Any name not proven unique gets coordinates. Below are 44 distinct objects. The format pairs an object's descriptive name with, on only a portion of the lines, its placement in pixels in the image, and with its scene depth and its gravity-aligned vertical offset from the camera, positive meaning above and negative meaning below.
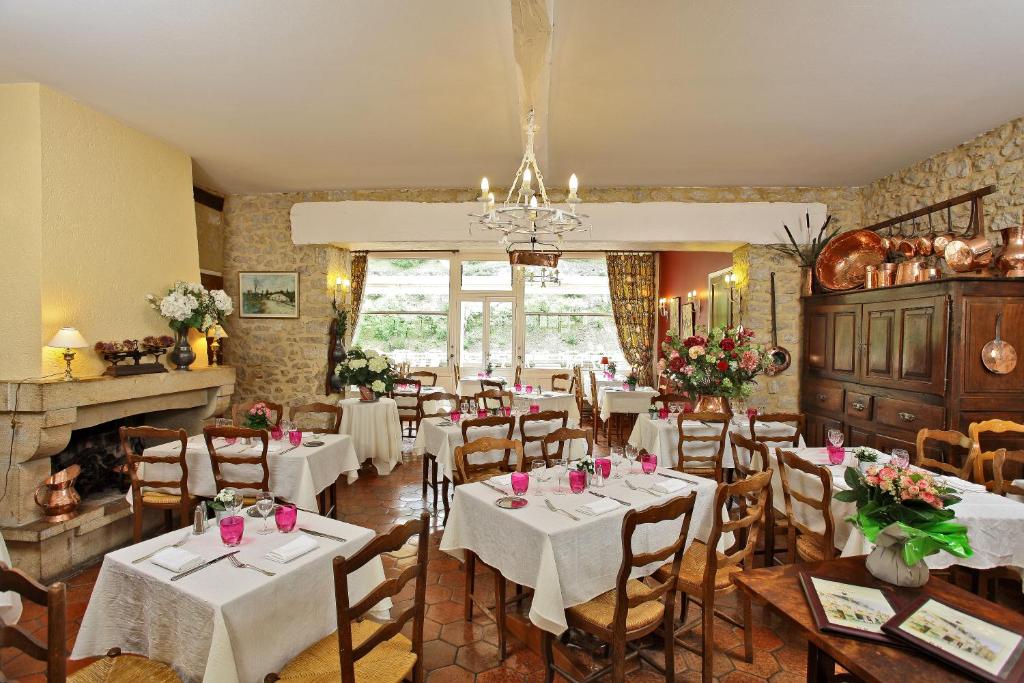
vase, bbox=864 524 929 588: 1.54 -0.71
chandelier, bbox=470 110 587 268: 3.10 +0.68
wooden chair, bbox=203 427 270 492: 3.36 -0.87
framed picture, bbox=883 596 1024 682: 1.18 -0.76
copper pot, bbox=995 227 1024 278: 3.83 +0.47
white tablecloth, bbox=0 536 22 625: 2.15 -1.19
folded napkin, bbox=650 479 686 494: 2.83 -0.89
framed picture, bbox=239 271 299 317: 6.62 +0.34
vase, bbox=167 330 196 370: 4.93 -0.29
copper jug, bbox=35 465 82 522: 3.50 -1.15
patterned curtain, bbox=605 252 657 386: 9.98 +0.37
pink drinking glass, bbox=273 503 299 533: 2.26 -0.83
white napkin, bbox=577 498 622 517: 2.47 -0.88
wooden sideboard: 3.89 -0.35
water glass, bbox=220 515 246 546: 2.13 -0.83
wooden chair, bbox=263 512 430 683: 1.70 -1.11
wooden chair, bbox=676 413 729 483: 4.20 -1.08
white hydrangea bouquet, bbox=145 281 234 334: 4.76 +0.15
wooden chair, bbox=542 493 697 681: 2.07 -1.21
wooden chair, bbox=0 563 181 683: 1.45 -0.83
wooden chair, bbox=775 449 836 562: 2.76 -1.09
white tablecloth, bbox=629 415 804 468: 4.50 -0.98
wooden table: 1.20 -0.78
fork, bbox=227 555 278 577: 1.92 -0.89
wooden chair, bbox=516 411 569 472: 3.79 -0.79
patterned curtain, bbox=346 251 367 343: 9.86 +0.82
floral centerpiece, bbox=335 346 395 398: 5.76 -0.54
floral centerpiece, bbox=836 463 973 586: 1.50 -0.60
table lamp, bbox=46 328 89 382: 3.72 -0.13
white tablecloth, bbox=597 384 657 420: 7.17 -1.07
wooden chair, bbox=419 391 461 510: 4.69 -1.15
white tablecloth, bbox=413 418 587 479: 4.42 -1.01
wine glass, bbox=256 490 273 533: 2.32 -0.80
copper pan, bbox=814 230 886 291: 5.33 +0.62
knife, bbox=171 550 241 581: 1.89 -0.89
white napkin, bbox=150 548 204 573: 1.94 -0.88
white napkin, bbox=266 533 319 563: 2.01 -0.88
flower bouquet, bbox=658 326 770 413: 4.49 -0.38
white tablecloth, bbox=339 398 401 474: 5.77 -1.18
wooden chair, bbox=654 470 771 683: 2.38 -1.21
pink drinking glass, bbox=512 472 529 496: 2.74 -0.83
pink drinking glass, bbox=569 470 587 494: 2.79 -0.83
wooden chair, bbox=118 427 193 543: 3.37 -1.01
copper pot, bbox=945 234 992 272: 4.07 +0.50
